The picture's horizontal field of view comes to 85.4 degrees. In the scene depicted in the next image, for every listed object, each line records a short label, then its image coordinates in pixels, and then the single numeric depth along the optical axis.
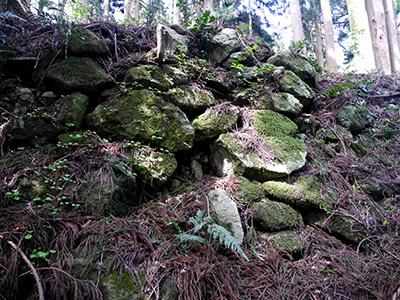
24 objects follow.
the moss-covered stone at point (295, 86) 3.98
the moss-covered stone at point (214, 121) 3.26
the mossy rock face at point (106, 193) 2.26
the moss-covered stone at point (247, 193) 2.65
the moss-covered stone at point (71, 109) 2.75
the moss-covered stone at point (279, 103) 3.75
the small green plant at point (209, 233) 1.86
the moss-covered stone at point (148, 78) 3.09
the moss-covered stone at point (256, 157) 2.97
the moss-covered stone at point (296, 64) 4.30
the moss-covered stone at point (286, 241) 2.35
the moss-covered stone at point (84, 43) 2.95
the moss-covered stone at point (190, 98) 3.26
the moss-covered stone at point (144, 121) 2.81
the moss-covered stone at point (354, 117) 4.11
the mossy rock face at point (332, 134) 3.82
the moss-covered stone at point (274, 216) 2.54
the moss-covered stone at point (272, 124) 3.37
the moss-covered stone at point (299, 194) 2.78
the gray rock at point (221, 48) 4.05
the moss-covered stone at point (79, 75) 2.83
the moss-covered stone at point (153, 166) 2.57
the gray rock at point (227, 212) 2.27
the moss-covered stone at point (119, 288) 1.61
